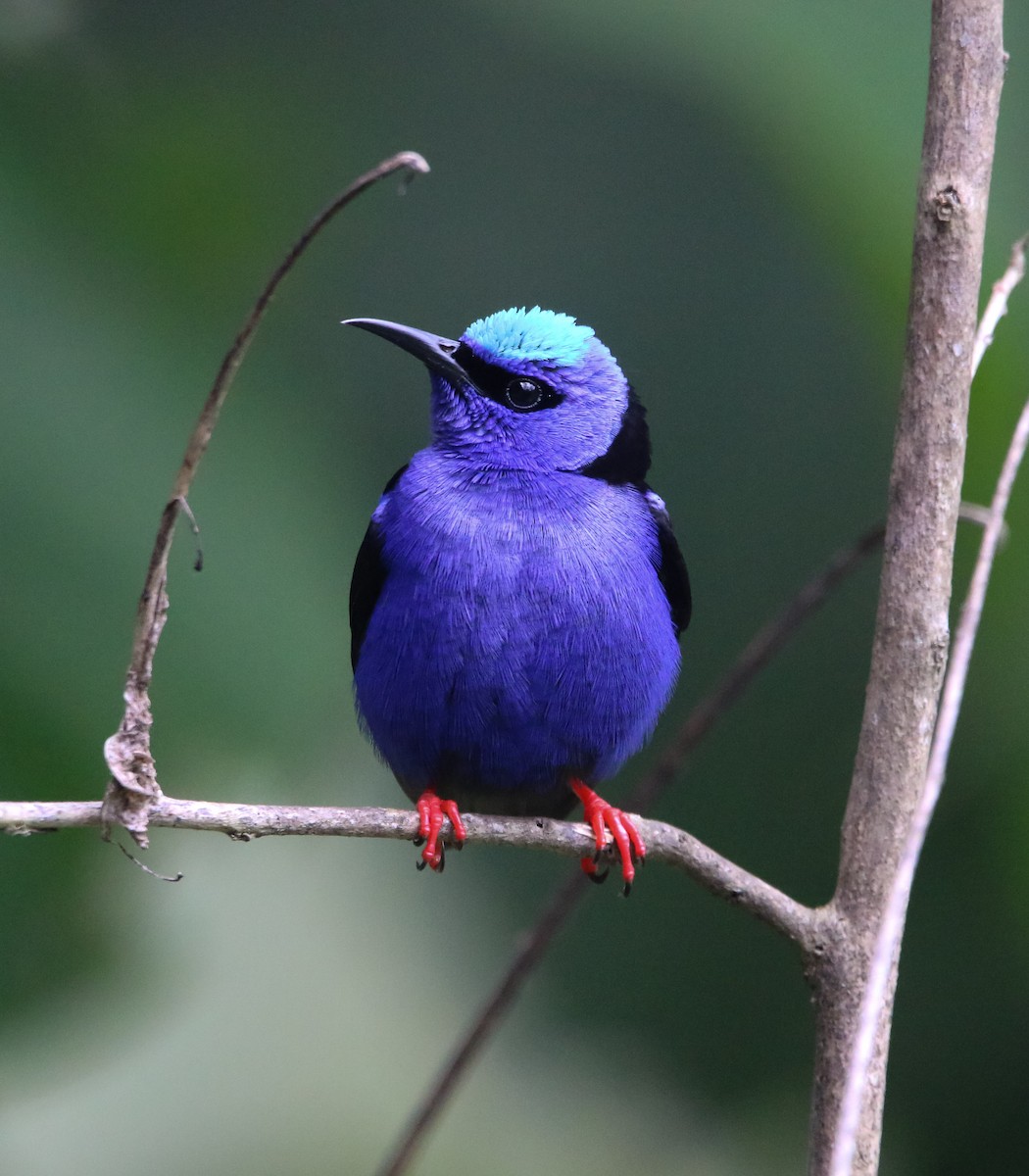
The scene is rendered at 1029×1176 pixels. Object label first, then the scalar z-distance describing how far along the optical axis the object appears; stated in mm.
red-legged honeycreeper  6281
